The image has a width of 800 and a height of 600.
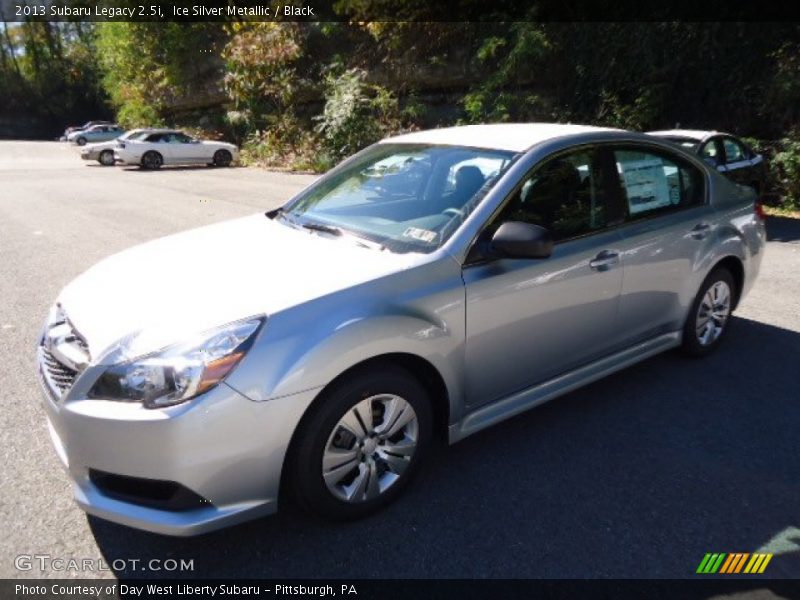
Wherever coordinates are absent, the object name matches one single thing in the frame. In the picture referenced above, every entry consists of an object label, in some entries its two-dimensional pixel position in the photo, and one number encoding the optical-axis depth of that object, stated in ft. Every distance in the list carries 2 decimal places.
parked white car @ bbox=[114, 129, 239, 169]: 72.13
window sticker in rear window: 12.48
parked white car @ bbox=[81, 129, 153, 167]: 78.07
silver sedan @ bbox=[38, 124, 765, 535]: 7.74
